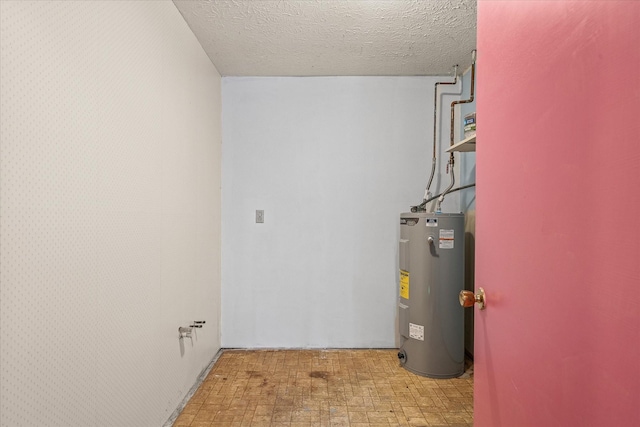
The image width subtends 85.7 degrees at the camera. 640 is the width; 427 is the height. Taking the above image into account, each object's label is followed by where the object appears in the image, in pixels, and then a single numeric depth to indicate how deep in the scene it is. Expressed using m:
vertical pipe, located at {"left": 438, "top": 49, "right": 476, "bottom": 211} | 2.54
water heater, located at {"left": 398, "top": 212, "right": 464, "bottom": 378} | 2.32
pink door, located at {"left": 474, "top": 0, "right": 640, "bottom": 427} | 0.52
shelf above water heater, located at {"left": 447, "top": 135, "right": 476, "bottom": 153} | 2.06
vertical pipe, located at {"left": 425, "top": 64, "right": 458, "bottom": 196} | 2.74
